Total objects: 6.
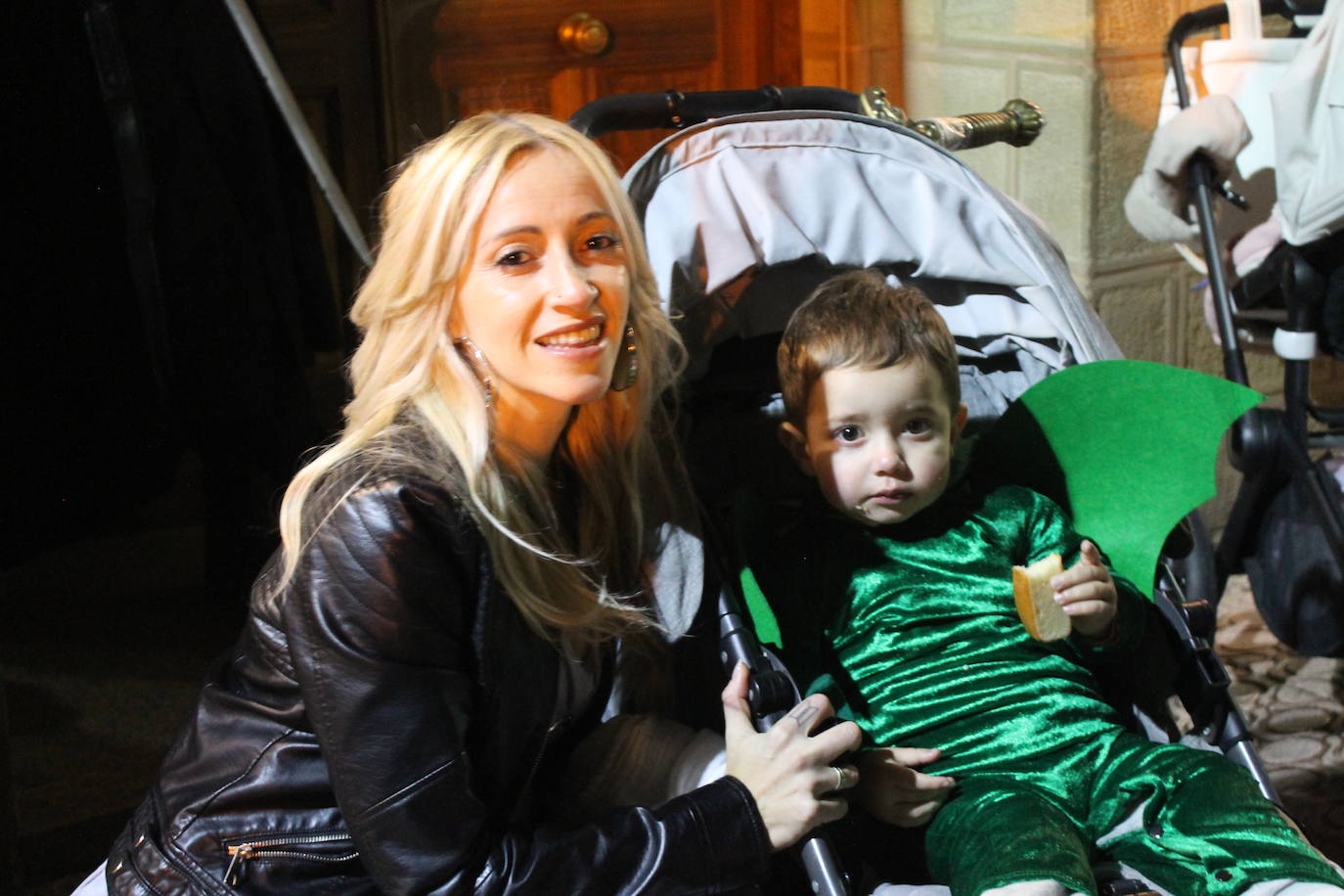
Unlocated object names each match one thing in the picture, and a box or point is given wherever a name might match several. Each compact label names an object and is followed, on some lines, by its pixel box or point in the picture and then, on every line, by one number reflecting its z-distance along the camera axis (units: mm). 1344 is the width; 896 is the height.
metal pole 2057
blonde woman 1087
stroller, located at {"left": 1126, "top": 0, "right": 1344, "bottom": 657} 2055
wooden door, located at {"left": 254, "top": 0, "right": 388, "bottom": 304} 2701
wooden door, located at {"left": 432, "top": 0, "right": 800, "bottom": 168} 2875
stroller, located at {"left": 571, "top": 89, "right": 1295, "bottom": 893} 1516
